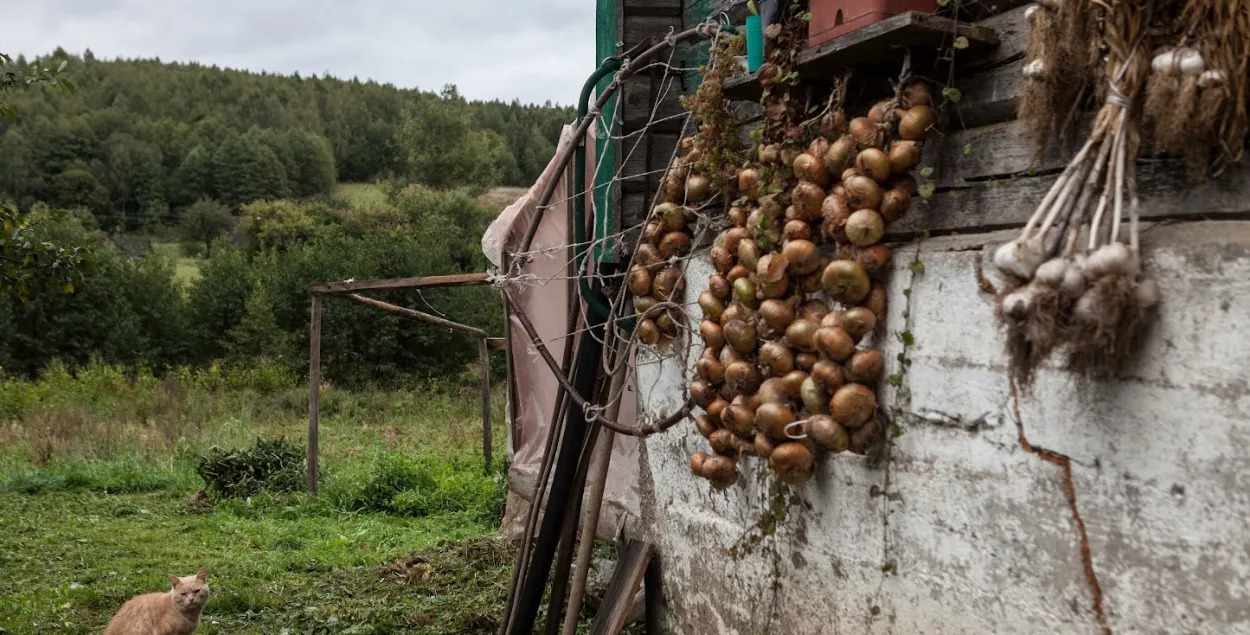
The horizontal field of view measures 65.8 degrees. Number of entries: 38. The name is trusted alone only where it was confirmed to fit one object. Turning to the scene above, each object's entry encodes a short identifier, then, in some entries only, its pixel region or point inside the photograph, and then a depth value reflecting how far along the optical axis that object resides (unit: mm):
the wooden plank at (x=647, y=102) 4328
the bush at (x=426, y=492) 9469
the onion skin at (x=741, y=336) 2977
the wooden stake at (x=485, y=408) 11384
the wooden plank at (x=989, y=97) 2391
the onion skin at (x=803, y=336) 2725
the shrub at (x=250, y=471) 10609
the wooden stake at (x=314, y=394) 9703
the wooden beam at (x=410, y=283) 8156
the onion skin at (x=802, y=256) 2744
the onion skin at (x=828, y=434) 2617
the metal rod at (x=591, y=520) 4051
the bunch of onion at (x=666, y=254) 3783
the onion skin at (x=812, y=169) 2730
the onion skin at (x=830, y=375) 2666
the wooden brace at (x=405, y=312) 9562
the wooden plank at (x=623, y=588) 3963
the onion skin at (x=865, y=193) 2576
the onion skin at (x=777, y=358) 2795
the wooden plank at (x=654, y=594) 3980
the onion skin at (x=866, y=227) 2574
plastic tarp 5742
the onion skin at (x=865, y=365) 2650
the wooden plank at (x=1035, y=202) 1879
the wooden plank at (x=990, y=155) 2260
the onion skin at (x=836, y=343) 2639
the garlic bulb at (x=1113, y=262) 1791
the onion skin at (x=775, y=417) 2764
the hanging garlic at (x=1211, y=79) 1748
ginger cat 5066
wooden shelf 2361
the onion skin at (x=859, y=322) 2656
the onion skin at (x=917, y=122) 2529
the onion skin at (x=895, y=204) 2566
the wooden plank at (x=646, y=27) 4336
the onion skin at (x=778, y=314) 2834
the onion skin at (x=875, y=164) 2553
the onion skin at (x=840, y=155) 2658
